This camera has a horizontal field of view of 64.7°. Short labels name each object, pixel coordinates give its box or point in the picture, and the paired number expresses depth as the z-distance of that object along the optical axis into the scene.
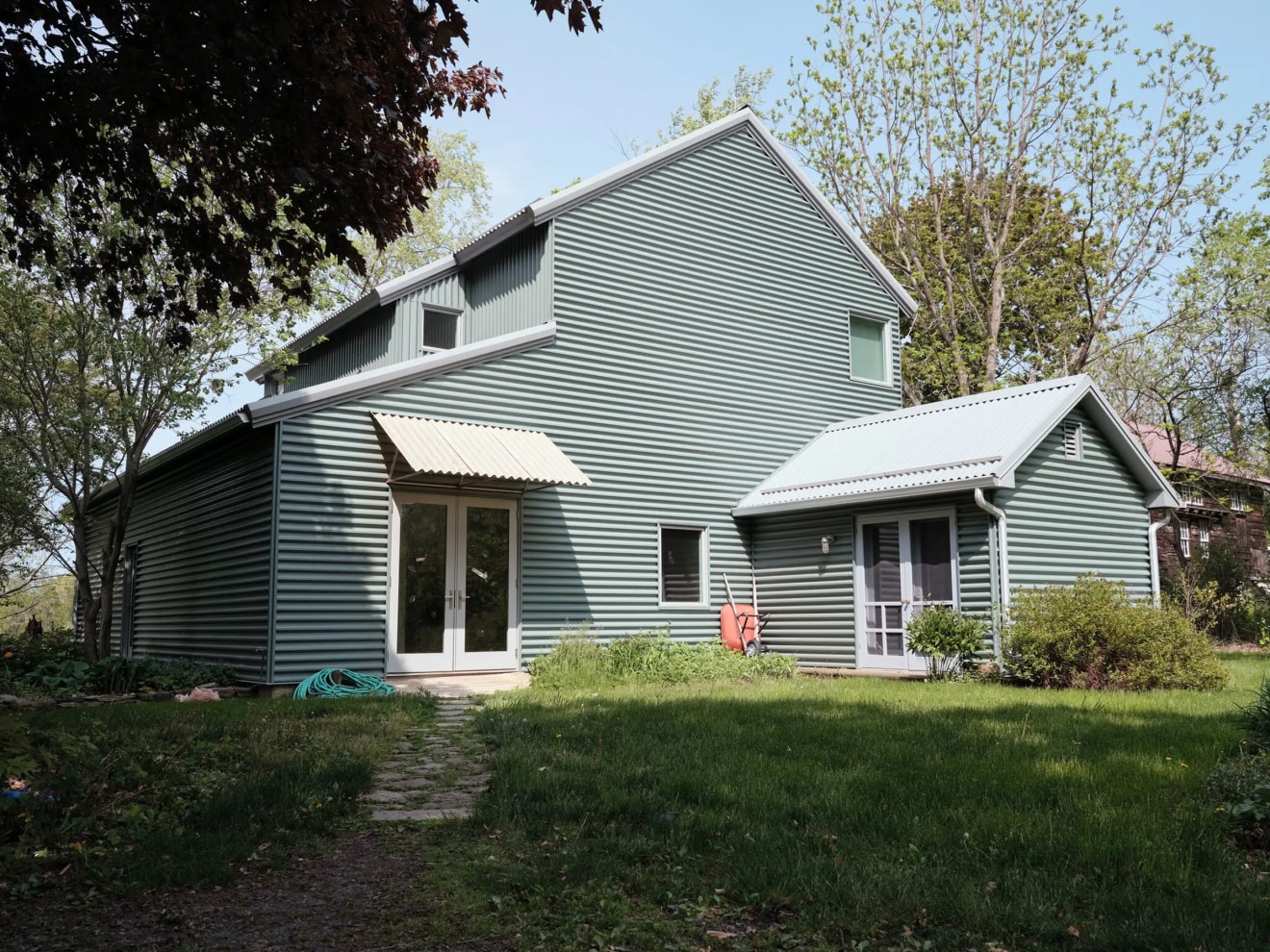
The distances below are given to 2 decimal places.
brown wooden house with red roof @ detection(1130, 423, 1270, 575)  26.83
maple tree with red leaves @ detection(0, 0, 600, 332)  5.82
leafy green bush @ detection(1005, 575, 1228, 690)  12.09
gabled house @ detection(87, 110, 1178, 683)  13.00
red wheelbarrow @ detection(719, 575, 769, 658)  16.23
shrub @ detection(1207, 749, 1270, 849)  5.05
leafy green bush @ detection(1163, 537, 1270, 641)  23.52
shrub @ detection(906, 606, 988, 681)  13.45
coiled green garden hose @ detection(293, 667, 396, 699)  11.78
